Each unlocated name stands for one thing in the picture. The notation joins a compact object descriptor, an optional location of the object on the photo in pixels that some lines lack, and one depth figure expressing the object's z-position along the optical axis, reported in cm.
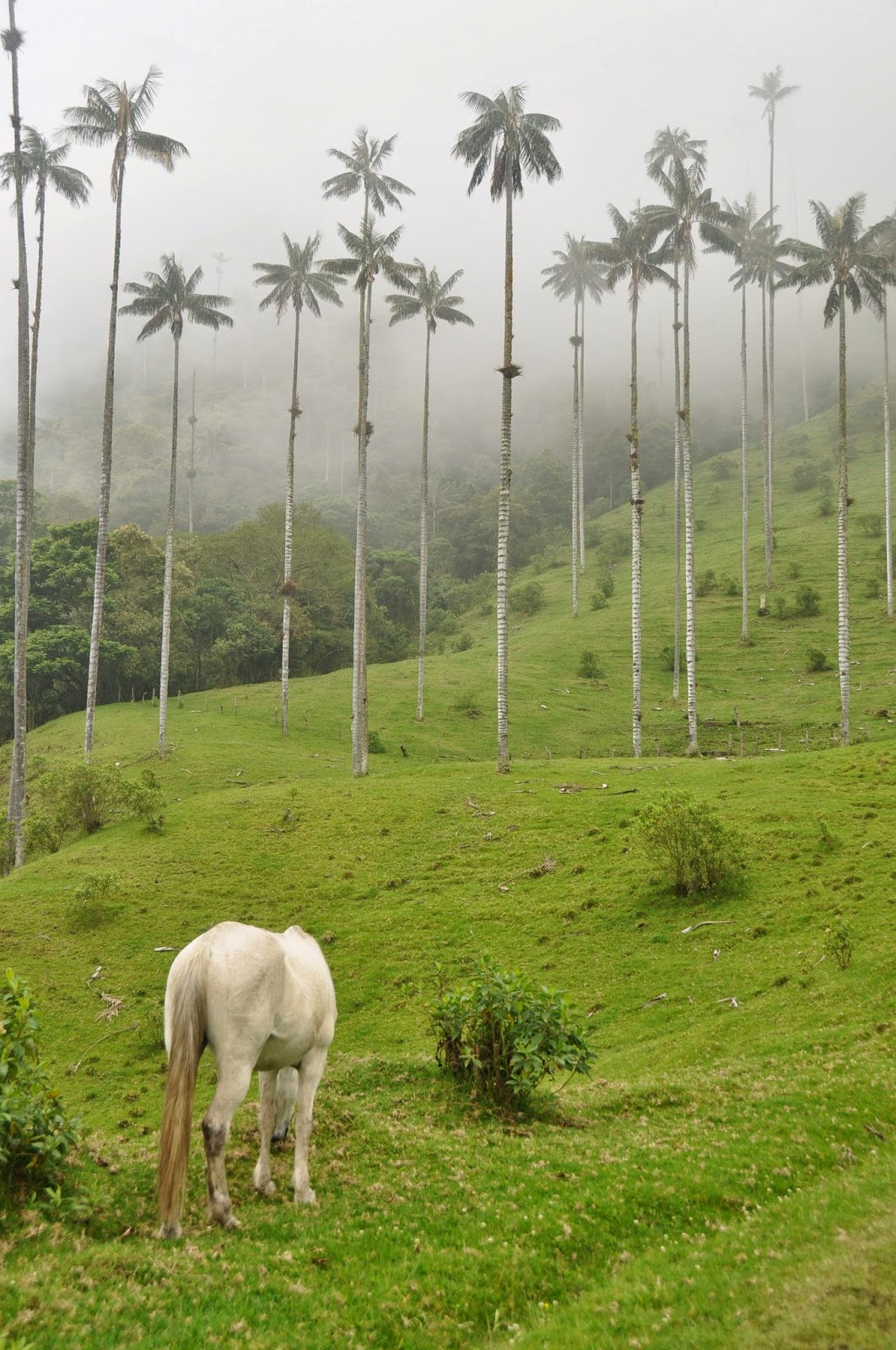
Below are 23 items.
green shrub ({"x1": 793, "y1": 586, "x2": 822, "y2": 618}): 6862
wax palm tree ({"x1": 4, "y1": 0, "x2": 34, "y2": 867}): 2944
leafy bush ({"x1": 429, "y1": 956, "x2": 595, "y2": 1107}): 1105
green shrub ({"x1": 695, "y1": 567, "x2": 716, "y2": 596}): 7756
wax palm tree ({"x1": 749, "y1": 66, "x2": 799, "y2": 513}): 10025
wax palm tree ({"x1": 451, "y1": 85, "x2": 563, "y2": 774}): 3641
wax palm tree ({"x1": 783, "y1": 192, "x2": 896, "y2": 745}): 3959
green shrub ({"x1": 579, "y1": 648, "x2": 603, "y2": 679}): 6241
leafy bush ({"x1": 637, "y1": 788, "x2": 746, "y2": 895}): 2166
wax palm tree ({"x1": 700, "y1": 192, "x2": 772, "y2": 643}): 6341
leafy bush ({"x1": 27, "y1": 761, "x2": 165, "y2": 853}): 3150
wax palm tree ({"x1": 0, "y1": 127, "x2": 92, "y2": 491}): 3644
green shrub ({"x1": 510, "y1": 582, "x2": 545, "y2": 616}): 8512
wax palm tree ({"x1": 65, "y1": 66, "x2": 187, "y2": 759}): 3881
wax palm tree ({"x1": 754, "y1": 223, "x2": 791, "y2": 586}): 6419
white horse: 741
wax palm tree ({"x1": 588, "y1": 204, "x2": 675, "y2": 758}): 4558
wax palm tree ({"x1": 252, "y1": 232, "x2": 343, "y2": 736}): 5097
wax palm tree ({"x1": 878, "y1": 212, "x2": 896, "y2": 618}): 5125
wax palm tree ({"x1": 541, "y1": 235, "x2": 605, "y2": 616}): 7662
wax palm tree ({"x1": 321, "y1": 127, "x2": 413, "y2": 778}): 4116
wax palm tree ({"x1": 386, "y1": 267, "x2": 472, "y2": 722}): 5547
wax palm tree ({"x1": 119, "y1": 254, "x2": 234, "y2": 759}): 4781
